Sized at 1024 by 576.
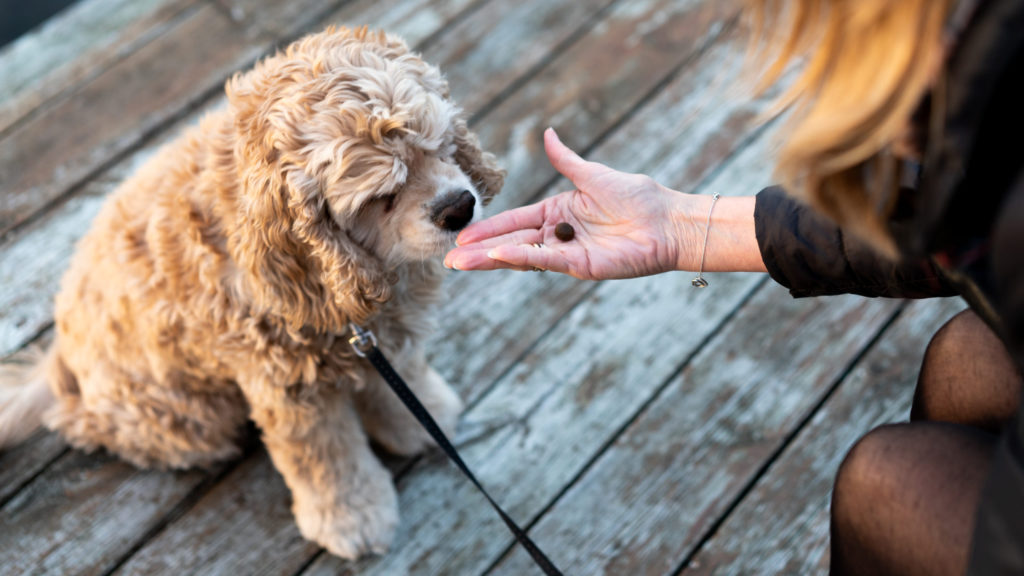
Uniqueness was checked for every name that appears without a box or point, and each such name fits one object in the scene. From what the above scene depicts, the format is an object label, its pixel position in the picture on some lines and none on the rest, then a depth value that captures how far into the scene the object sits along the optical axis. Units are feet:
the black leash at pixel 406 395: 3.99
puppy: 3.76
